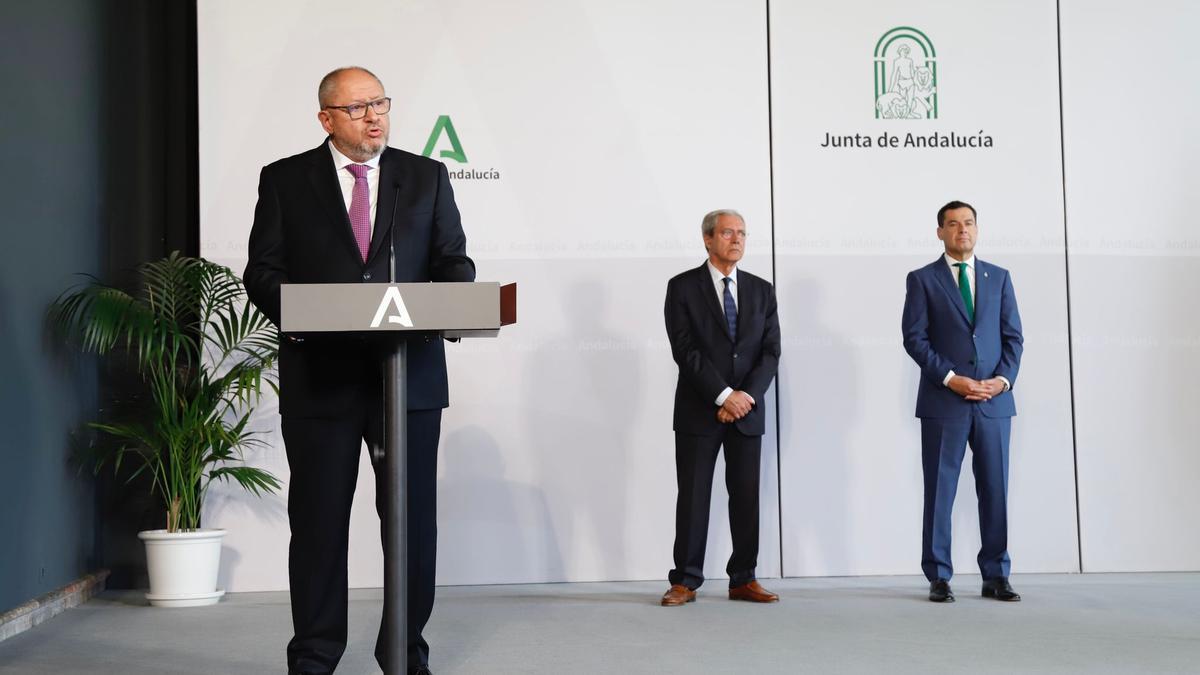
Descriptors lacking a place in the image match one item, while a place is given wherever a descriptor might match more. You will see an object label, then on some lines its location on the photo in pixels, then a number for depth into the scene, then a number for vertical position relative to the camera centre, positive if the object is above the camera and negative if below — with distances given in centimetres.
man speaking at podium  317 +4
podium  252 +12
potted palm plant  522 -10
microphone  269 +23
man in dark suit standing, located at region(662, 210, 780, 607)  517 -12
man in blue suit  519 -12
